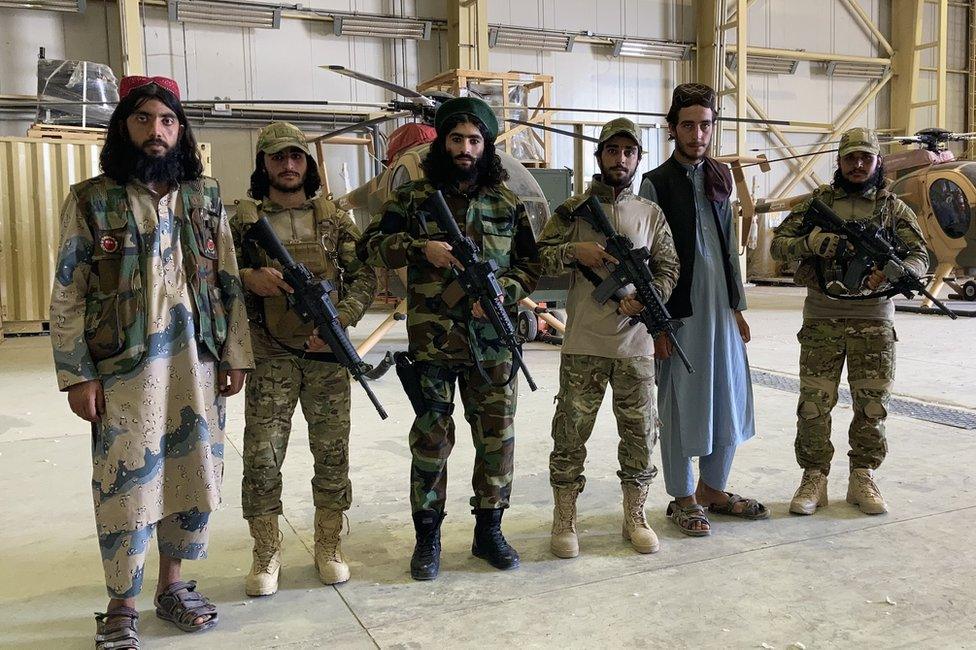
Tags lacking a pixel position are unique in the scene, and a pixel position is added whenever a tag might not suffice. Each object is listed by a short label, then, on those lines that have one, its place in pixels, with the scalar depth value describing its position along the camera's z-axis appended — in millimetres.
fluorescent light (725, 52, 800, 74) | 16078
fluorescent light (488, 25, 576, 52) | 14000
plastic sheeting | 9562
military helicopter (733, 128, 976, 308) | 10367
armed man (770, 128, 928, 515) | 3342
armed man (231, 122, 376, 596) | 2668
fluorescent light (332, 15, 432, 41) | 13102
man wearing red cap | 2270
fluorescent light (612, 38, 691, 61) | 15148
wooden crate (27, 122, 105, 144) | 9711
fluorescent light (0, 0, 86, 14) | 11133
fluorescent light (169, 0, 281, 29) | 12000
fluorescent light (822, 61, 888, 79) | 17130
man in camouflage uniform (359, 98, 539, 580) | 2746
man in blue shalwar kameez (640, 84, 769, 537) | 3172
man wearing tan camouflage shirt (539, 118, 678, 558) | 2957
